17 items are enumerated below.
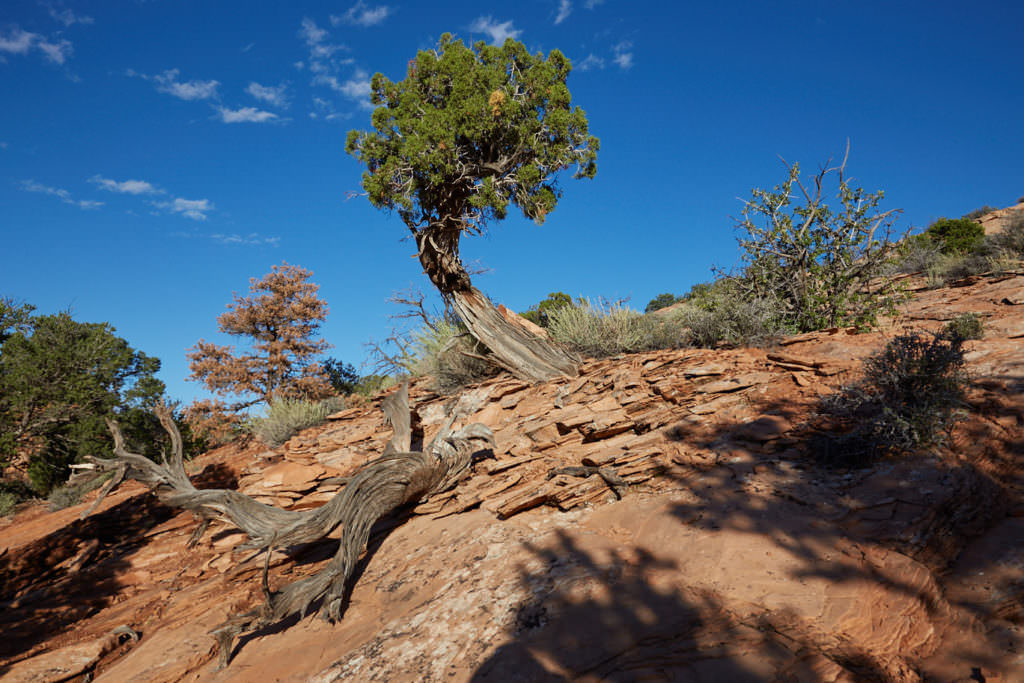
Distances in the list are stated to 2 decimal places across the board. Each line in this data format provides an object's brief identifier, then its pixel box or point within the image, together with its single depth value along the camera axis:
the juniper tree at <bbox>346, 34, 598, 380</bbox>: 8.58
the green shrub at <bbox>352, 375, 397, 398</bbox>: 12.05
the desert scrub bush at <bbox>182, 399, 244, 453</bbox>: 12.78
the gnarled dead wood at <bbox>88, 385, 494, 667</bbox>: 4.88
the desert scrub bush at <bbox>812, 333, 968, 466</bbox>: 4.04
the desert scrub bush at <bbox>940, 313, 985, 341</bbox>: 5.70
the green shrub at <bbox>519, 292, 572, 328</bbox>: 13.16
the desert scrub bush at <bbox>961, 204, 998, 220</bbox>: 21.33
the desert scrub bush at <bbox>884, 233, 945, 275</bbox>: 12.83
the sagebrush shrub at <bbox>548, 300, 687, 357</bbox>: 8.99
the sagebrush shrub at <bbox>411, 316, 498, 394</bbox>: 9.68
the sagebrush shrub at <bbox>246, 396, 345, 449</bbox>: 10.73
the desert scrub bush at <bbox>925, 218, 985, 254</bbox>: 14.55
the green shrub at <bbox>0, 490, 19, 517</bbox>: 11.91
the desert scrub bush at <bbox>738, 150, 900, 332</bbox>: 8.04
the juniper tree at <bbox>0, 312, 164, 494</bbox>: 9.09
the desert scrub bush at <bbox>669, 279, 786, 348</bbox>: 7.70
